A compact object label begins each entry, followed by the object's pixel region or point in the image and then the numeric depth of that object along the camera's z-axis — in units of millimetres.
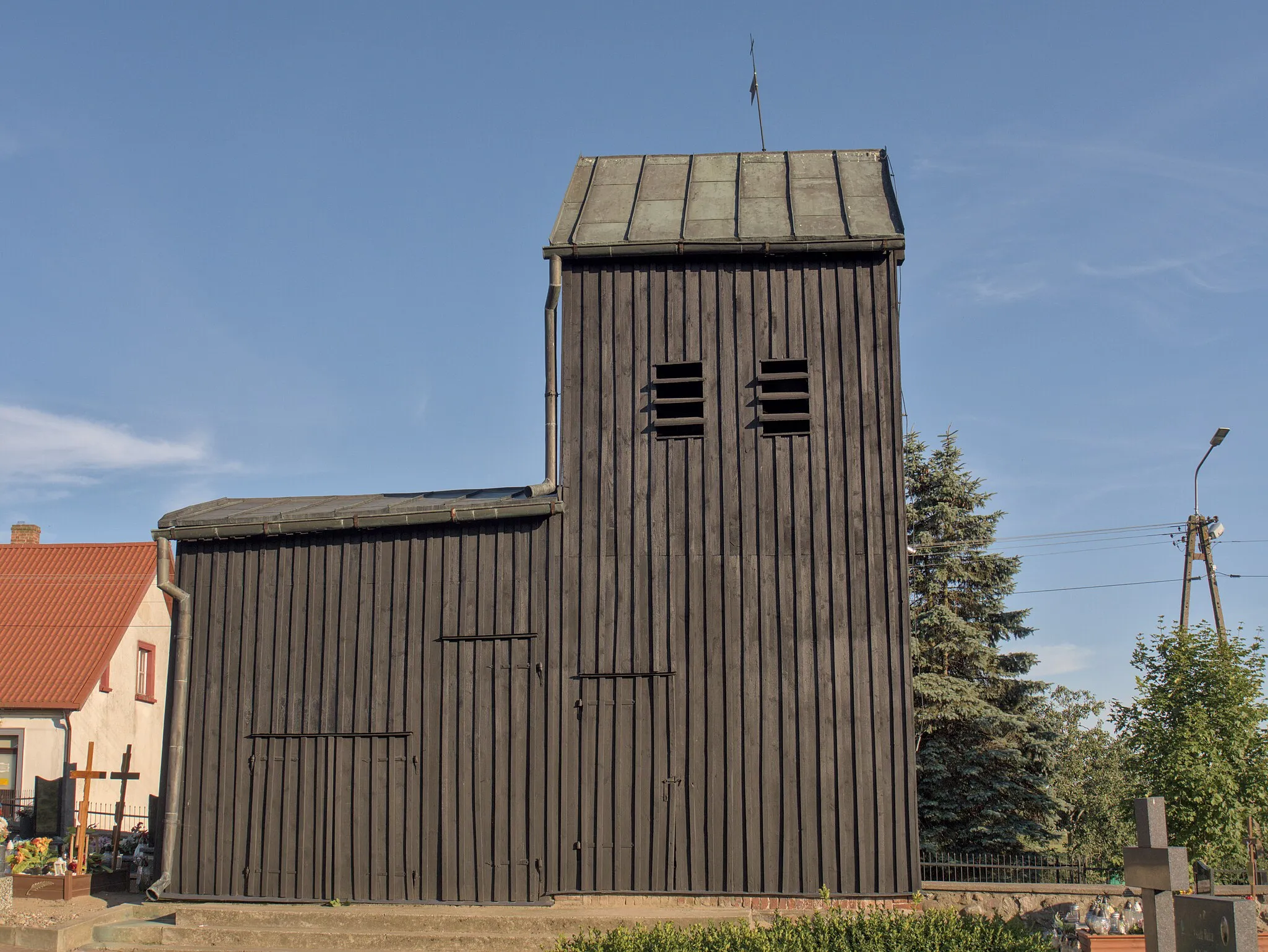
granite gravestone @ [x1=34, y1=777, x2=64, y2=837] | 21750
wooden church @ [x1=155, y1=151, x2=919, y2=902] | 12625
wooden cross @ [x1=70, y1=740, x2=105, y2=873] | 15523
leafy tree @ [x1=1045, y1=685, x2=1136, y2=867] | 31953
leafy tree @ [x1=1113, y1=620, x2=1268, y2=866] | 15688
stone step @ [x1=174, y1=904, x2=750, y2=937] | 11852
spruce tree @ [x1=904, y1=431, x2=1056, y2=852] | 21406
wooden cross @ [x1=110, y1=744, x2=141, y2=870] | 16500
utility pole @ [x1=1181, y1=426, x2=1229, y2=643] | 21406
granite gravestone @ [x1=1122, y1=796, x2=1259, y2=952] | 8531
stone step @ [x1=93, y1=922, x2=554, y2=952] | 11859
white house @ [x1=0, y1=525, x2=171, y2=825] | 23031
